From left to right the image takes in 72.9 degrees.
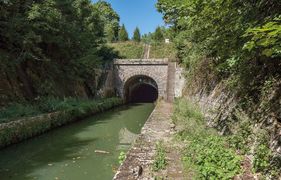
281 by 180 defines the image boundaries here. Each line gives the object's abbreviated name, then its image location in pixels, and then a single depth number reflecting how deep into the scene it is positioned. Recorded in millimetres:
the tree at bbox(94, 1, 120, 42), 31554
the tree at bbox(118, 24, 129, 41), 28871
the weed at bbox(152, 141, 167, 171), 3253
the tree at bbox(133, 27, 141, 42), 33608
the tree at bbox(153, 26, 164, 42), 28119
